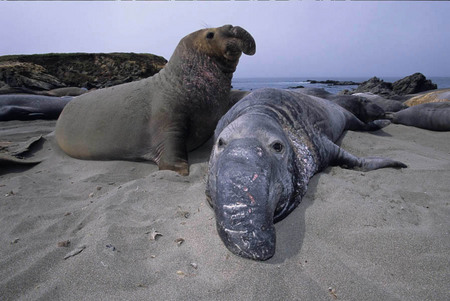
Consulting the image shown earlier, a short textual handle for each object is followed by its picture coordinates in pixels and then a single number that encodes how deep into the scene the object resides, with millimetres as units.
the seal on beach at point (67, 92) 11708
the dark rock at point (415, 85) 16516
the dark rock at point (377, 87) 16072
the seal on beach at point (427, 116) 6348
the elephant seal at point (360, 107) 6387
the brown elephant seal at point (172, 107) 4281
